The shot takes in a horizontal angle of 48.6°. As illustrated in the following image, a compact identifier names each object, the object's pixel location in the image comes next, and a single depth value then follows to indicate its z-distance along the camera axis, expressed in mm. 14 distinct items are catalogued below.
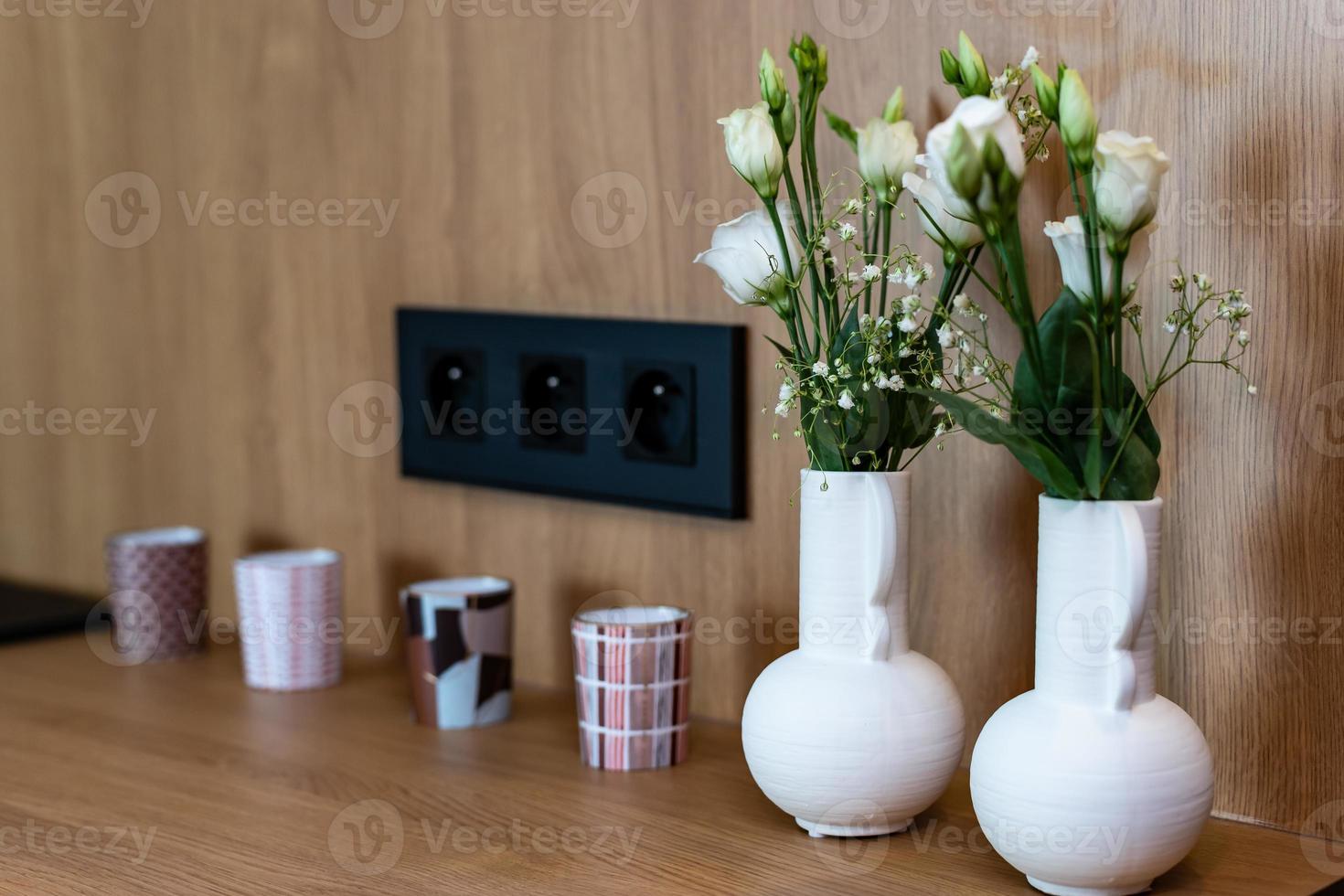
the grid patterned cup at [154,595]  1341
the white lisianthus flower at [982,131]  705
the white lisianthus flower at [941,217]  820
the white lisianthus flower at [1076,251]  772
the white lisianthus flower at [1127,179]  718
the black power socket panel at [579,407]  1094
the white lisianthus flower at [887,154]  840
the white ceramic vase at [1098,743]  751
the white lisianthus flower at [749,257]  877
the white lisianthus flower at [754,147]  845
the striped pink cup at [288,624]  1244
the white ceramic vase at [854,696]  852
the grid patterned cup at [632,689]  1017
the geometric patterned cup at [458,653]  1116
